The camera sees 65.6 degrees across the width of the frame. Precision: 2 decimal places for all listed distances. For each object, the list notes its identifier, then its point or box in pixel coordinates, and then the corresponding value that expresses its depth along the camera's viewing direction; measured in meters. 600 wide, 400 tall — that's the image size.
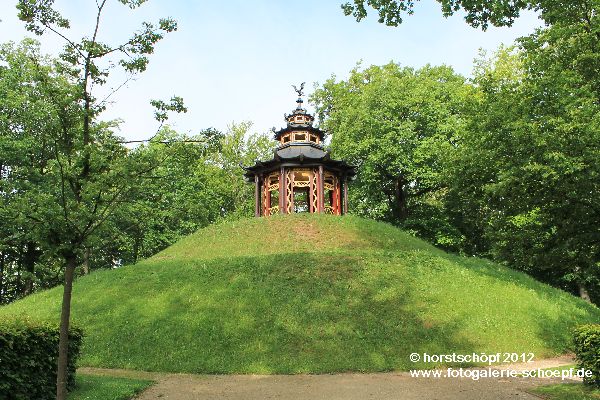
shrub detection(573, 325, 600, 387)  9.50
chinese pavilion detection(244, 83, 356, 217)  29.23
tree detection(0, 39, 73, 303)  28.62
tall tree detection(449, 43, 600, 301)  14.62
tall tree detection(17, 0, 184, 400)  7.02
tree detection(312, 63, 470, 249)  35.35
